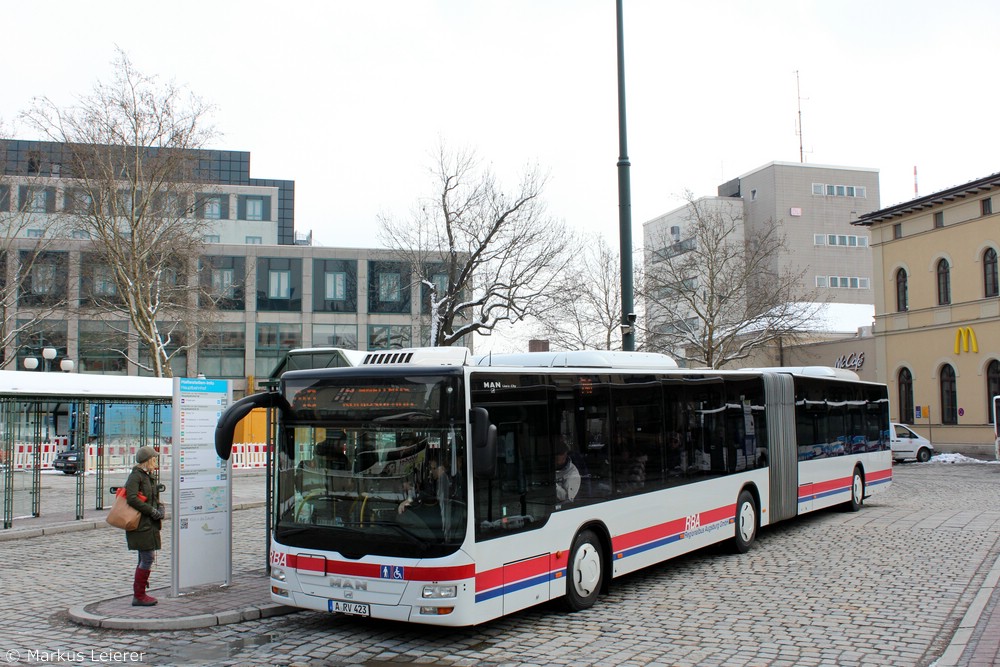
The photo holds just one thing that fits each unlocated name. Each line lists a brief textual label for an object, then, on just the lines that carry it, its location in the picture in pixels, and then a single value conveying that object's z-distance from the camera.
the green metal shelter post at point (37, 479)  18.31
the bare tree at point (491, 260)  33.88
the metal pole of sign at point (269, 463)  10.84
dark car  31.23
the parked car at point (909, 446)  37.75
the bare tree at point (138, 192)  33.25
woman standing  9.27
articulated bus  7.85
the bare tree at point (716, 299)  40.88
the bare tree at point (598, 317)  44.72
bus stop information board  9.88
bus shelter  17.83
